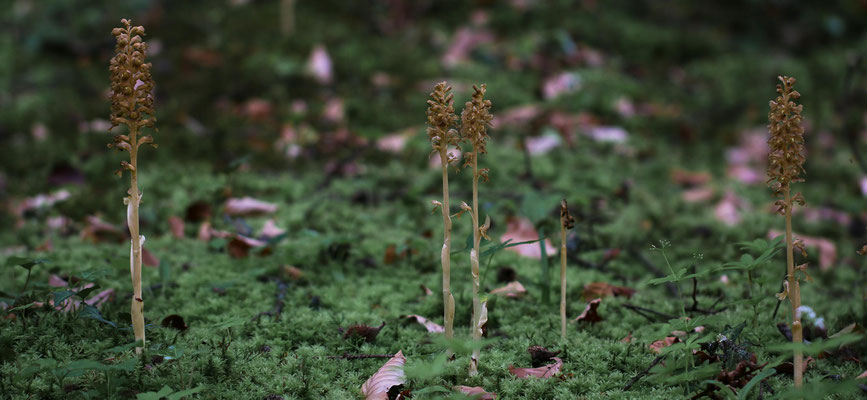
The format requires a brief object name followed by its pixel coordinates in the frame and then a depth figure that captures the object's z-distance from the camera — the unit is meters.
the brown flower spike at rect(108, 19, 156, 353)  1.89
